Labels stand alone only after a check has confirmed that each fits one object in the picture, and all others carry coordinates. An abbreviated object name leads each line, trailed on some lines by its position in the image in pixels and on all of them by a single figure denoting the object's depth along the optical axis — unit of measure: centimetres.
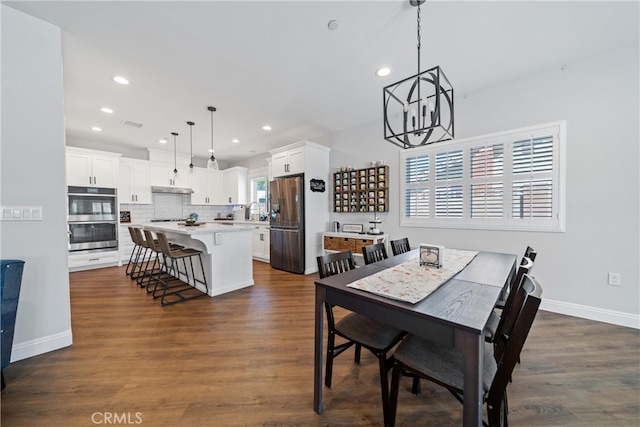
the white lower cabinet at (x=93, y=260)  431
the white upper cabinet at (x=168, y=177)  563
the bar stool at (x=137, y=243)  377
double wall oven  432
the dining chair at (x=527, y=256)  181
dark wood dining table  86
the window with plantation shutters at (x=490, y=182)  269
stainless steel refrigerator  432
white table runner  120
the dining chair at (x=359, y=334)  132
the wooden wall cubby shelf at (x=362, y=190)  396
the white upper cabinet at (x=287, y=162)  436
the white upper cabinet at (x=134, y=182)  516
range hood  564
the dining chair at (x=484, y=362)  91
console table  382
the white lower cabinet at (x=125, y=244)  499
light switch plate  178
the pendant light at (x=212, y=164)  379
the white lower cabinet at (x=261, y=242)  533
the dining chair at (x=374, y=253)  211
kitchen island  318
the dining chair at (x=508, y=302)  129
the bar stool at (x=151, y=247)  341
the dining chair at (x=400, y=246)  250
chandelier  141
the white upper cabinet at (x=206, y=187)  632
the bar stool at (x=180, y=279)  306
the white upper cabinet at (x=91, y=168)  443
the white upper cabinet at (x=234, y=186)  656
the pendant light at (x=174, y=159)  579
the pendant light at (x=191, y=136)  417
